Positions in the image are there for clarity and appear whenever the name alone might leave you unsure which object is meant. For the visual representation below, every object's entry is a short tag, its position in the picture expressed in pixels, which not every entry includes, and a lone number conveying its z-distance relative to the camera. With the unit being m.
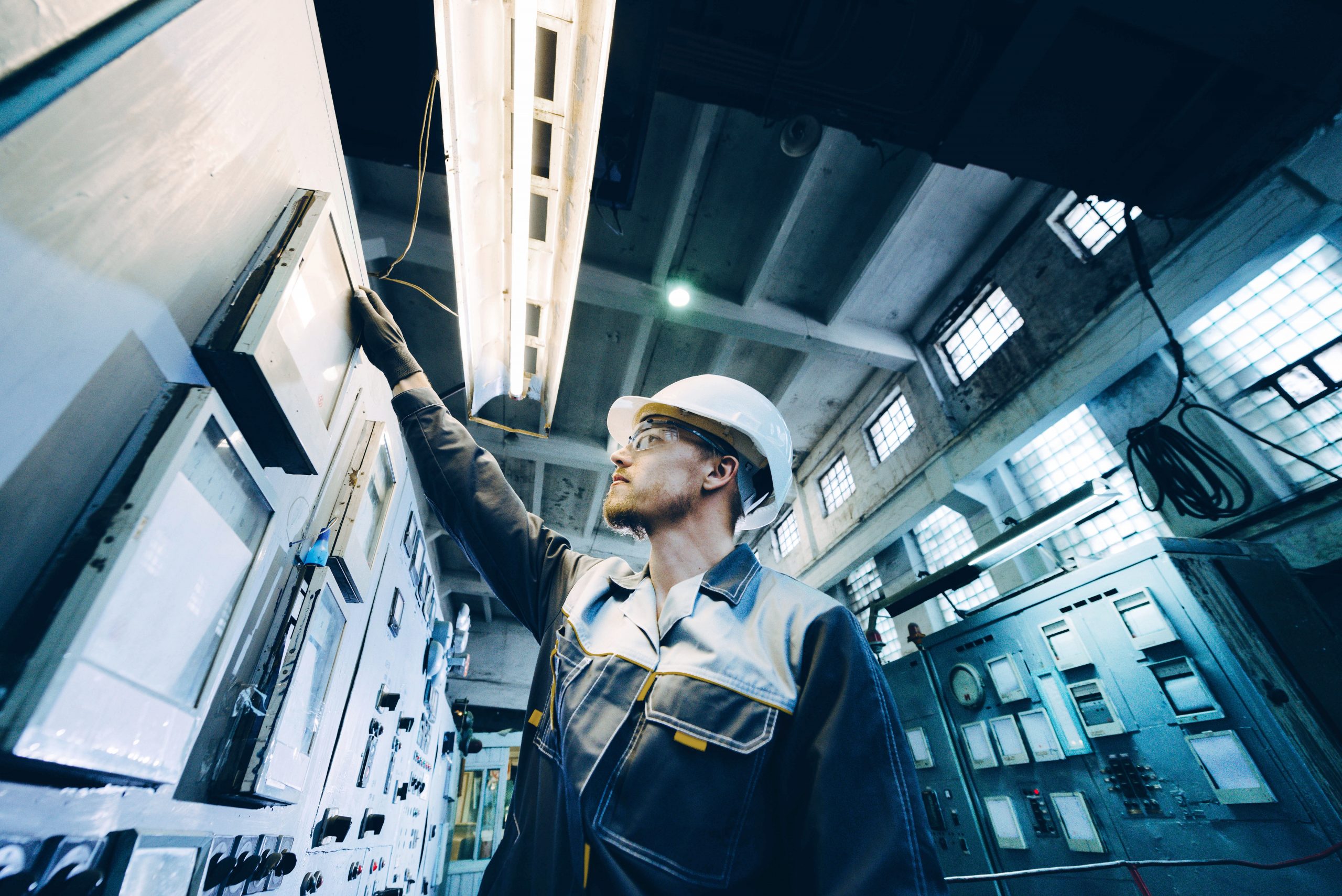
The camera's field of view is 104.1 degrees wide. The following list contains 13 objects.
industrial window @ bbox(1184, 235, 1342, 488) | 3.43
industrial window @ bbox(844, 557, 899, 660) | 7.24
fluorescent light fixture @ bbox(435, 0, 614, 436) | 1.82
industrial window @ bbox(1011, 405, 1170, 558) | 4.53
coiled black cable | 3.71
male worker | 0.98
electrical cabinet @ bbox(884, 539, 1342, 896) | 2.52
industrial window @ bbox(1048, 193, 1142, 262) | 4.81
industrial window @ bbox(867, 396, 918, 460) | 7.05
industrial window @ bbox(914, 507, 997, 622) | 6.14
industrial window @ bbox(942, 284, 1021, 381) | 5.82
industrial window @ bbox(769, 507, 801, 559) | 9.67
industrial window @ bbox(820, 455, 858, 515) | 8.23
